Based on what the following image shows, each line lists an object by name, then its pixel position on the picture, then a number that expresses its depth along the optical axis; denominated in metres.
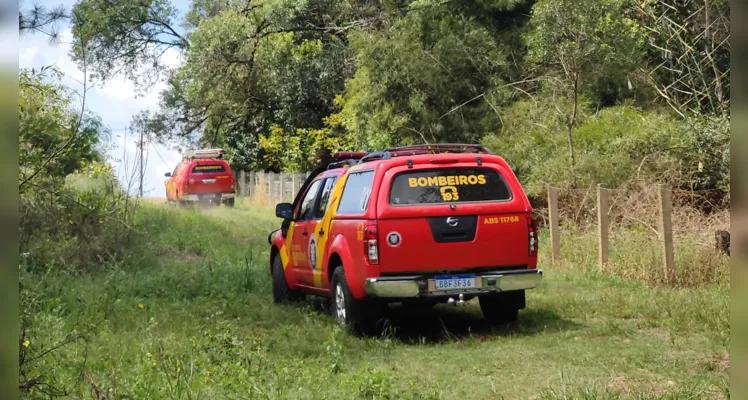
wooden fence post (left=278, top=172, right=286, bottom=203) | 36.50
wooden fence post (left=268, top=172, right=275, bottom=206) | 38.03
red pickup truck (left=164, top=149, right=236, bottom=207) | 33.84
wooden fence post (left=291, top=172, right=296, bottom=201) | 35.36
